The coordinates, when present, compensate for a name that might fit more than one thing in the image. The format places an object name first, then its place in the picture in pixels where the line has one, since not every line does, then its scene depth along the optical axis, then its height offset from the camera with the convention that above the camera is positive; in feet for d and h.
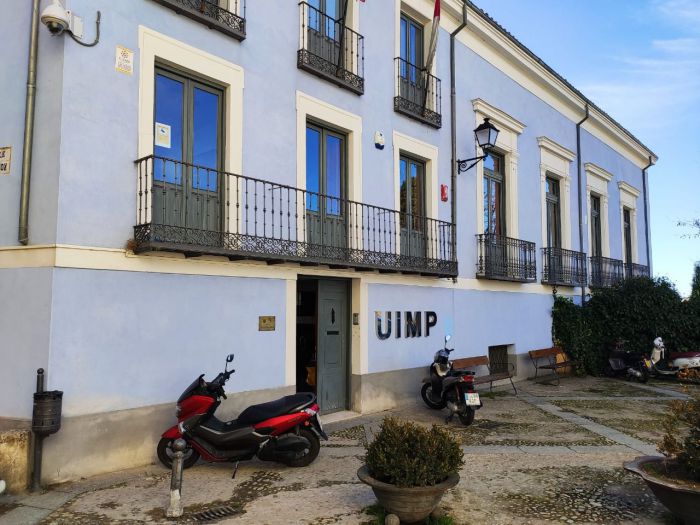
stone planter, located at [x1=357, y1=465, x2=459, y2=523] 13.83 -4.69
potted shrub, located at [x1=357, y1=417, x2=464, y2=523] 13.92 -4.00
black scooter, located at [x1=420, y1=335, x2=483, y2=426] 26.89 -4.06
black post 17.08 -4.58
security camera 18.12 +9.47
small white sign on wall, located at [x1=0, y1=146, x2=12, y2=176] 20.12 +5.42
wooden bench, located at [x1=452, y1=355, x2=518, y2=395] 32.81 -3.34
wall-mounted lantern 36.29 +11.19
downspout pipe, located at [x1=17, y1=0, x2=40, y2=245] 19.17 +6.12
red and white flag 33.83 +16.61
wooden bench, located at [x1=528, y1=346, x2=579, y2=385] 42.55 -3.92
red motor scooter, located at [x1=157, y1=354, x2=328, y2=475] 19.11 -4.12
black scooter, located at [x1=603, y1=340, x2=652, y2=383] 44.06 -4.38
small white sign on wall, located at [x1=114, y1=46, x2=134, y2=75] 20.24 +9.05
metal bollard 15.26 -4.79
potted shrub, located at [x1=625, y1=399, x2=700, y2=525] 13.38 -4.13
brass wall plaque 24.49 -0.57
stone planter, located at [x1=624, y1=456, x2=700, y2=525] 13.24 -4.49
